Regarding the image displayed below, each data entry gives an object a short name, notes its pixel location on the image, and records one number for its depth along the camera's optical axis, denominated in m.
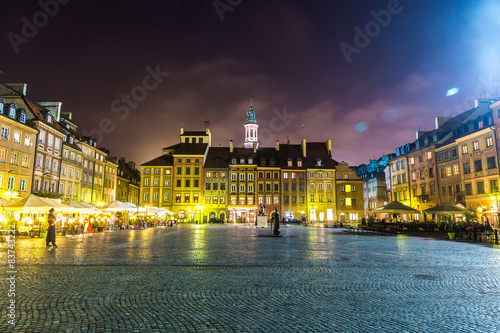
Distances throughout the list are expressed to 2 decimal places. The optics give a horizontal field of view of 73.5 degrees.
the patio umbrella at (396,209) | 30.90
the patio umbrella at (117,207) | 31.71
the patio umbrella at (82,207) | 26.19
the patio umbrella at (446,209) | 29.05
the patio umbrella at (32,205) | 19.50
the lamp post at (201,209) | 69.64
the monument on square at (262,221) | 42.91
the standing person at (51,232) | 17.28
